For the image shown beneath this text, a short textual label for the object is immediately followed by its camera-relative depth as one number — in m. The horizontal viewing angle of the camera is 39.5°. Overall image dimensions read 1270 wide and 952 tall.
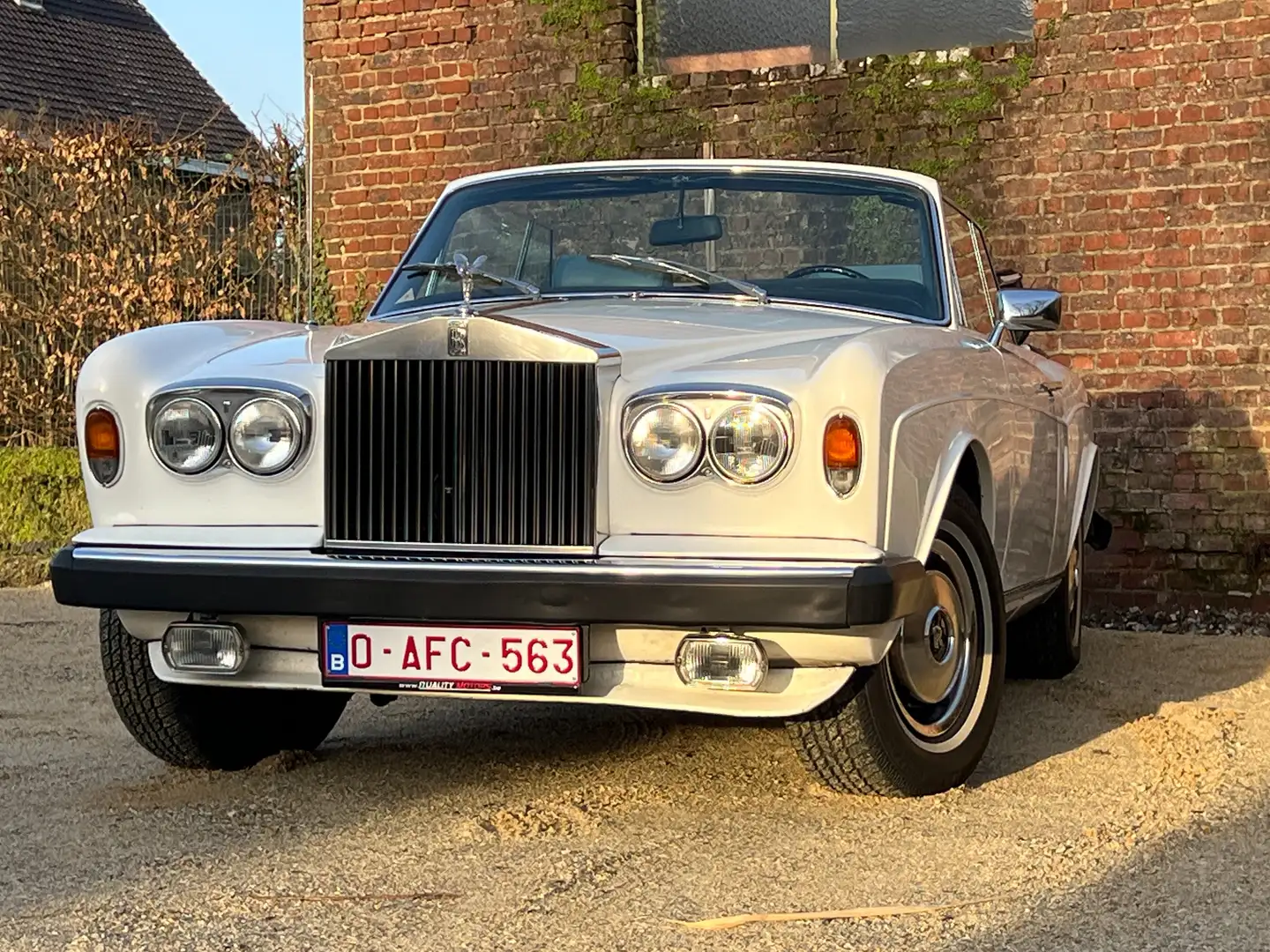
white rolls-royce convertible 3.77
